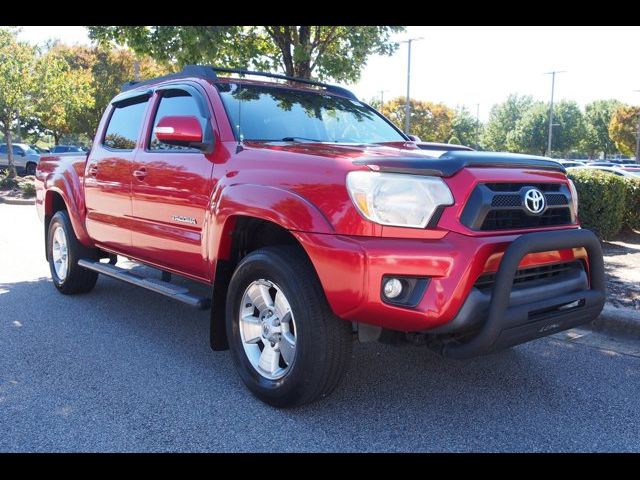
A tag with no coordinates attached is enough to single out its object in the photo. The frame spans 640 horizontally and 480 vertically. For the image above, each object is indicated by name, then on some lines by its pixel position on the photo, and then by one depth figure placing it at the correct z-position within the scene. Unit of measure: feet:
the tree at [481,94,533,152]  237.86
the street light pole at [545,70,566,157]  179.93
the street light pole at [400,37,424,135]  109.67
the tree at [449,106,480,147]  237.25
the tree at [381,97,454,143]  168.35
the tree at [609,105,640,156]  192.24
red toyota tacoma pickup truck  9.51
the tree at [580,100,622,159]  231.50
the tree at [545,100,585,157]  219.41
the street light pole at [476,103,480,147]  233.82
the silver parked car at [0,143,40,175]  94.43
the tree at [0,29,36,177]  59.98
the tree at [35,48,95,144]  63.77
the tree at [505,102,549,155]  216.13
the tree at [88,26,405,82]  24.48
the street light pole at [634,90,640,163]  169.71
